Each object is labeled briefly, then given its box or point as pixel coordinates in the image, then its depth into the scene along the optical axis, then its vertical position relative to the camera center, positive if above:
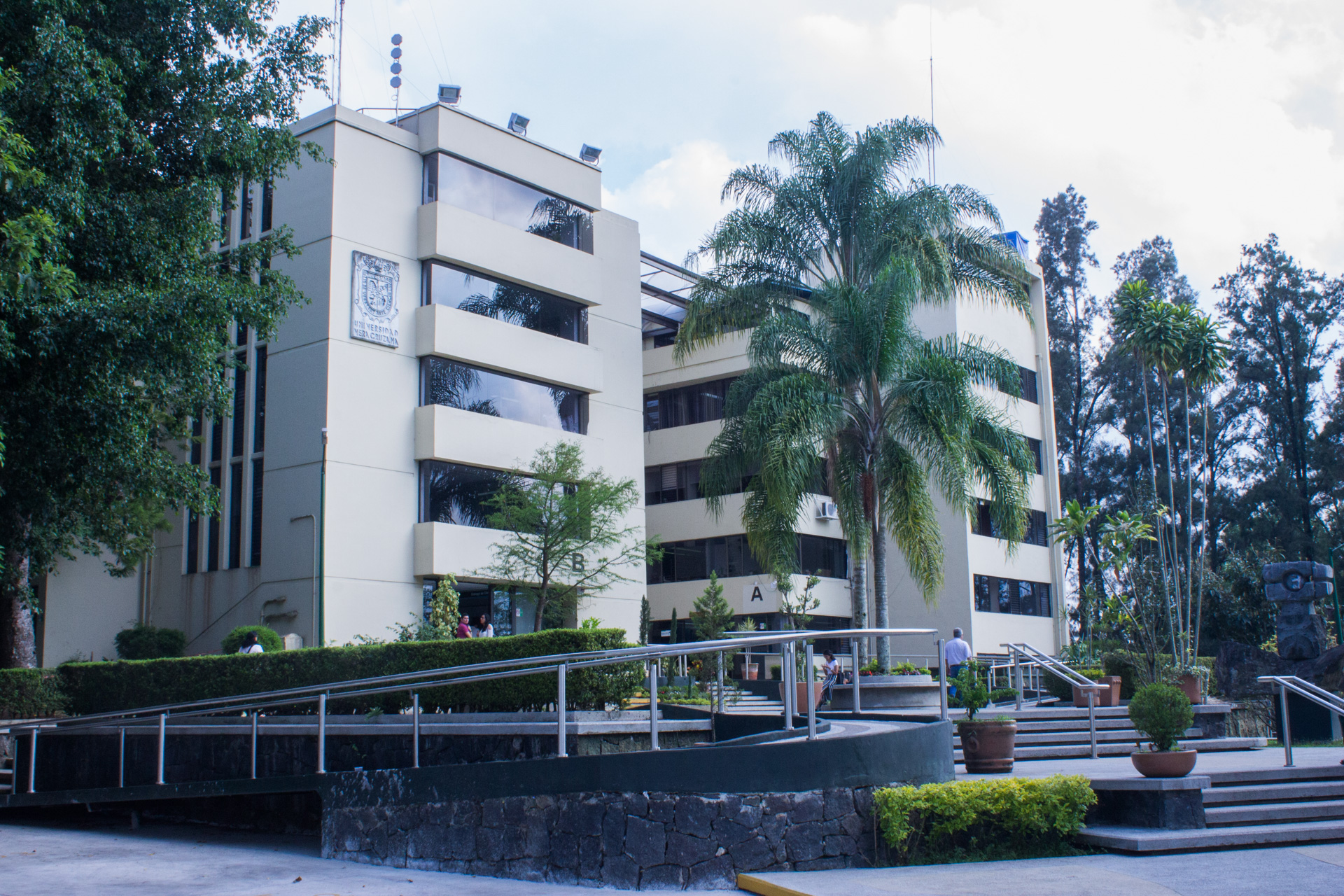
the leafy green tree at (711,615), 31.66 +0.32
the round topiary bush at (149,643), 28.62 -0.22
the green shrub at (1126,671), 21.61 -0.98
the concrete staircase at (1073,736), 14.59 -1.53
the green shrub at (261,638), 24.45 -0.15
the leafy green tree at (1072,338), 55.47 +13.62
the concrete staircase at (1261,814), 9.45 -1.72
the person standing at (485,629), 25.14 +0.00
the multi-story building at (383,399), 28.03 +5.99
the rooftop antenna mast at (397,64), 33.69 +16.62
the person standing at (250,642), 23.95 -0.19
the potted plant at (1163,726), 10.05 -0.93
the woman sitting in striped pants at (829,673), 18.69 -0.98
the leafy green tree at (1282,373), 50.44 +10.93
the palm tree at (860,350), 22.59 +5.60
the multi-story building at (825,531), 39.16 +3.23
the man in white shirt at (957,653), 22.70 -0.61
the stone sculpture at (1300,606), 25.83 +0.25
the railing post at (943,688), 10.86 -0.63
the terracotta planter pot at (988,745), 11.95 -1.27
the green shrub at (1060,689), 22.78 -1.34
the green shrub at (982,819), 9.54 -1.63
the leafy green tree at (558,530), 28.53 +2.46
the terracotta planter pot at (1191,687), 19.75 -1.18
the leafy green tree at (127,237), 14.76 +5.74
